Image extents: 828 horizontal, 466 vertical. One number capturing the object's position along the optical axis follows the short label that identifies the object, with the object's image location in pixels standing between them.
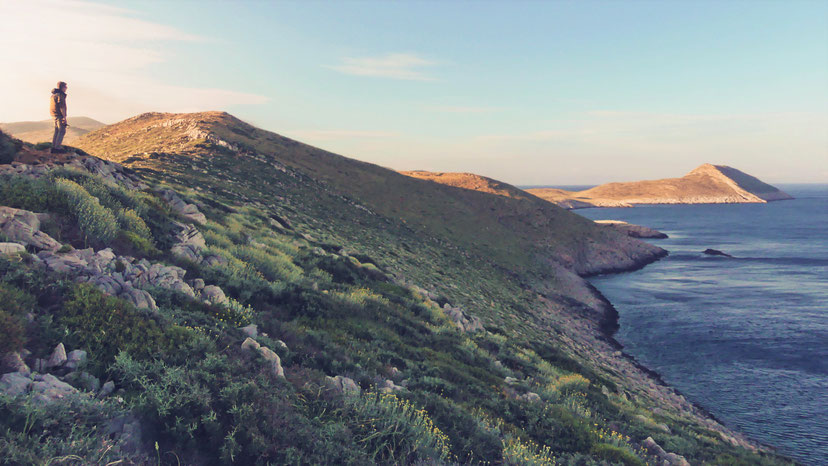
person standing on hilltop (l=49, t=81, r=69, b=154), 16.67
